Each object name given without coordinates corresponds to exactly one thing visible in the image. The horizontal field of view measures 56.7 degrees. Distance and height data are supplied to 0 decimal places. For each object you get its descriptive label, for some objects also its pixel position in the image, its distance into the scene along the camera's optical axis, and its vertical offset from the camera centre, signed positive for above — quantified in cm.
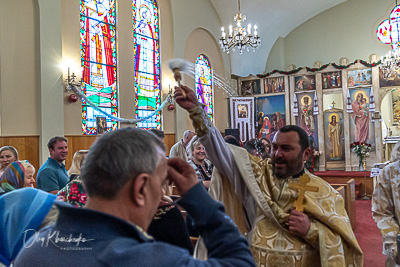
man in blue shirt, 434 -37
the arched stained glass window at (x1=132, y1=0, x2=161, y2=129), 1101 +235
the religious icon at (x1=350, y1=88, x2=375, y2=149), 1369 +45
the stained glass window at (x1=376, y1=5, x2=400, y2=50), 1515 +417
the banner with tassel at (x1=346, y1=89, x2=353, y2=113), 1380 +93
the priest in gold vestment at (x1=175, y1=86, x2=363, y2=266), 214 -44
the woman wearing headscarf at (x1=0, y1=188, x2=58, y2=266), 165 -35
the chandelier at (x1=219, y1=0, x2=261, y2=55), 1097 +284
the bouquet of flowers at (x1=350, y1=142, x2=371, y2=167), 1261 -66
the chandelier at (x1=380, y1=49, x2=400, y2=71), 1206 +224
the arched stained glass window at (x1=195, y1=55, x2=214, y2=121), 1361 +200
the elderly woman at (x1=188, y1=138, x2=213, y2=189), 485 -36
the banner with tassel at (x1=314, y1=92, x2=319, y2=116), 1429 +104
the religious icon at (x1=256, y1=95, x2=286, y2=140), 1502 +77
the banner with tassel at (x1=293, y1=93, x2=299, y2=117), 1469 +93
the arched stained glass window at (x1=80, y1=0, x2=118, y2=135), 942 +207
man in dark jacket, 92 -22
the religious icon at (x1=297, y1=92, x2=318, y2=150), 1449 +65
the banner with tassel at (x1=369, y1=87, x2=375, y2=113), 1344 +104
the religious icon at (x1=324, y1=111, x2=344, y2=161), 1424 -16
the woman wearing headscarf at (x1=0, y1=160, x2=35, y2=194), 253 -26
